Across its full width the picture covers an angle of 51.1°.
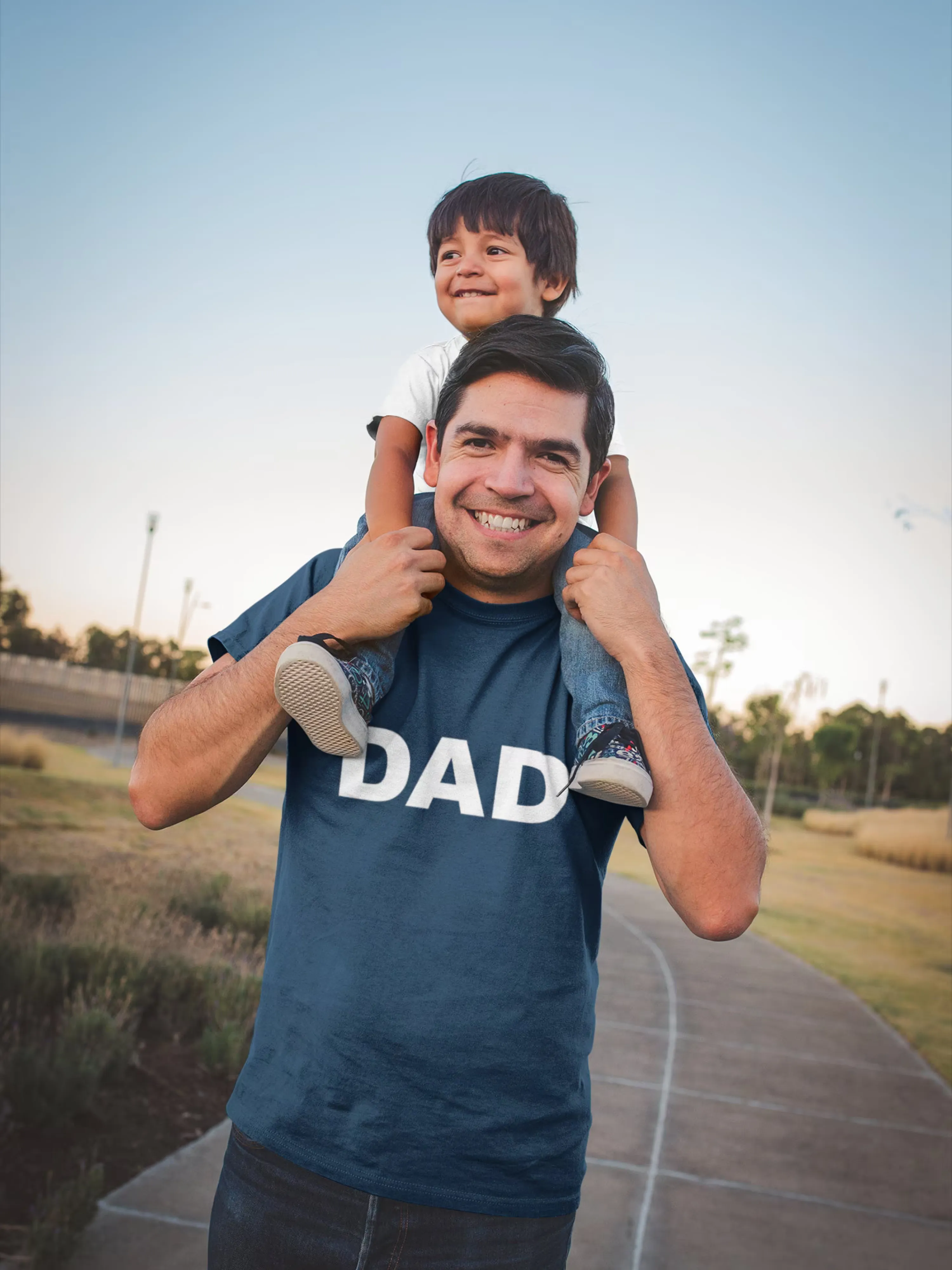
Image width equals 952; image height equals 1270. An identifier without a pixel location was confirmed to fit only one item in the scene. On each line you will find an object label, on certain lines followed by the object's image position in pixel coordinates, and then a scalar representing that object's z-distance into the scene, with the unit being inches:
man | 45.9
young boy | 46.6
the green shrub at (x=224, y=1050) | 142.0
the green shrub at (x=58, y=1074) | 118.6
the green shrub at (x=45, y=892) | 177.3
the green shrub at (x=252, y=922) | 197.5
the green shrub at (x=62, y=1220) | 96.7
